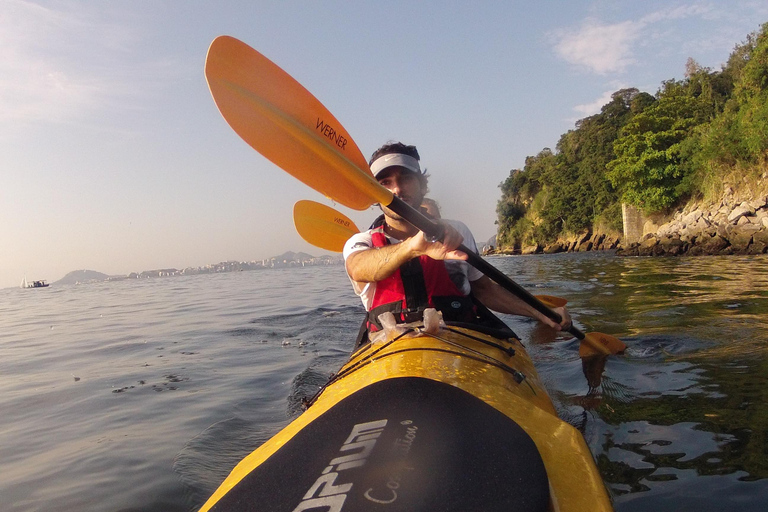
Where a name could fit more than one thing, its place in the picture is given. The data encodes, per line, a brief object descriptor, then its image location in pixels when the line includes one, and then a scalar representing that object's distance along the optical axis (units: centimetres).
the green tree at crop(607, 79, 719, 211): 2975
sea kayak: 109
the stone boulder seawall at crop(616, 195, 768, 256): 1633
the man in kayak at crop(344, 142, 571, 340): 240
